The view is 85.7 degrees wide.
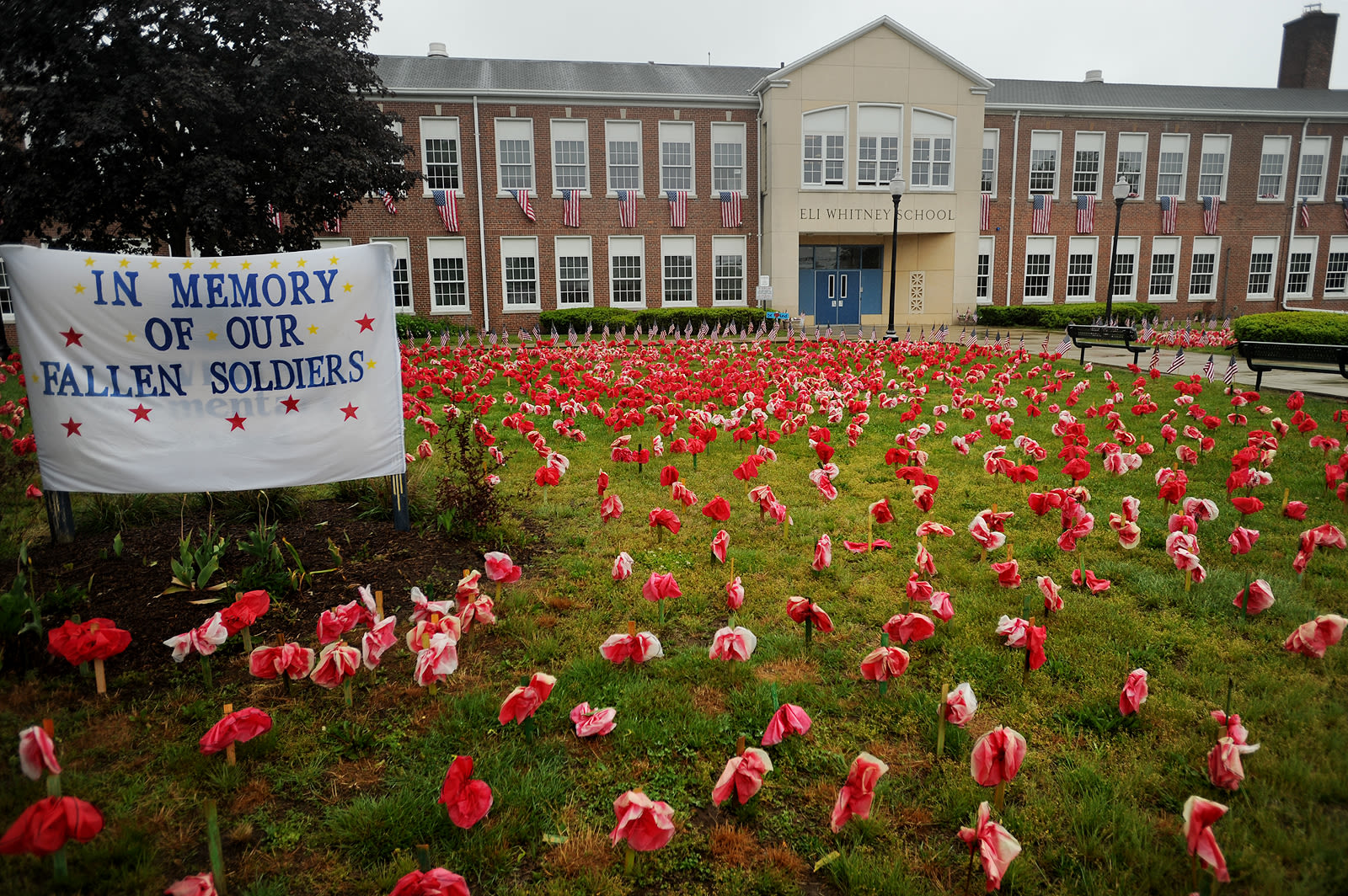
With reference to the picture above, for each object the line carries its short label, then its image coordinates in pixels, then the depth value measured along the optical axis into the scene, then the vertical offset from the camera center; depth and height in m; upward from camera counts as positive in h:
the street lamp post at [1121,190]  19.67 +2.98
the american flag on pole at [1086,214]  30.53 +3.68
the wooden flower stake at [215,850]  1.86 -1.42
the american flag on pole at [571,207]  26.91 +3.68
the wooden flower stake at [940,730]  2.57 -1.50
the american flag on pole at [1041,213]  30.14 +3.68
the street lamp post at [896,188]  19.64 +3.11
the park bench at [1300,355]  10.06 -0.77
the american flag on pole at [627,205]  27.31 +3.78
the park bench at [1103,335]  14.60 -0.69
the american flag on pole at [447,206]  26.11 +3.68
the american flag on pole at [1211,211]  31.69 +3.85
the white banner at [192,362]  4.04 -0.28
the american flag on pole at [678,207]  27.47 +3.73
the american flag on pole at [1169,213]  31.31 +3.76
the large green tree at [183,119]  14.20 +4.01
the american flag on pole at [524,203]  26.59 +3.81
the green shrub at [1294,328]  16.25 -0.63
